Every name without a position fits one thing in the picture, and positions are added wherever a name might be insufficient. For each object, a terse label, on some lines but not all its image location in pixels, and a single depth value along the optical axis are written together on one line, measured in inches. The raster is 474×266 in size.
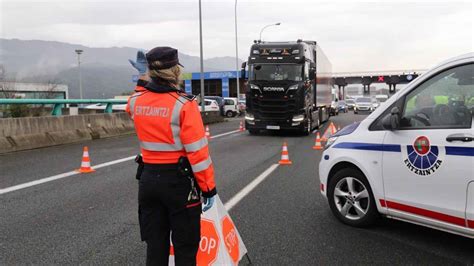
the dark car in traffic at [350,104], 2314.7
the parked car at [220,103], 1429.9
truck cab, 669.9
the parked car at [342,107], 1916.5
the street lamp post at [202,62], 1041.8
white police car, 155.4
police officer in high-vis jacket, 112.6
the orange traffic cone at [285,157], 396.5
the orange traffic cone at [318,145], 505.6
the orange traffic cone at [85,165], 348.8
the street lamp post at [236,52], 1865.7
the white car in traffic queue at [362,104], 1553.6
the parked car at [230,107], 1454.2
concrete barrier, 464.4
